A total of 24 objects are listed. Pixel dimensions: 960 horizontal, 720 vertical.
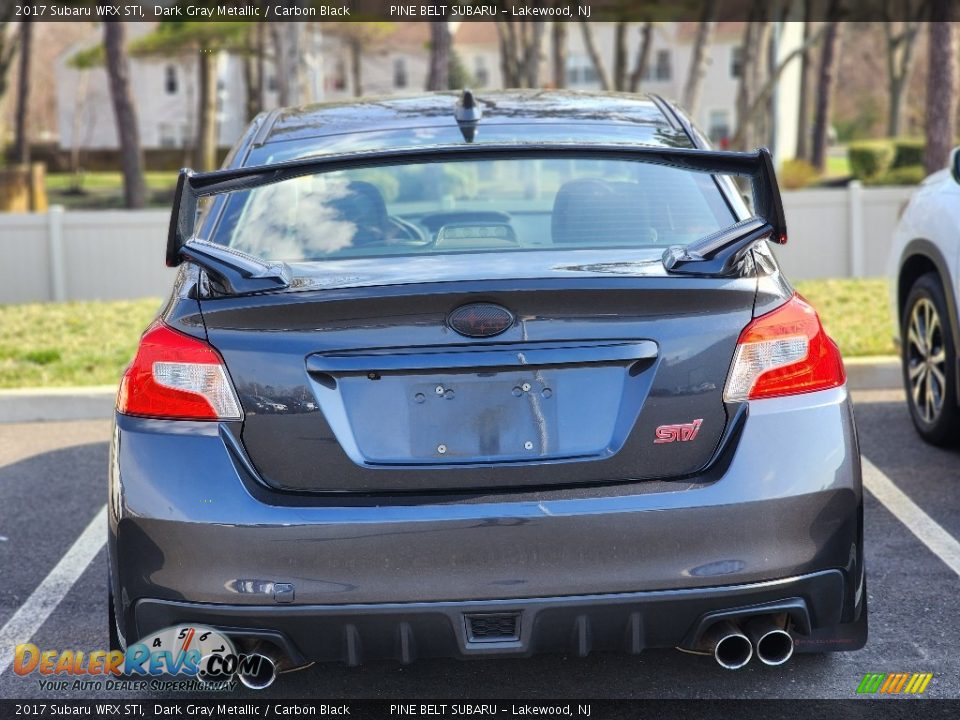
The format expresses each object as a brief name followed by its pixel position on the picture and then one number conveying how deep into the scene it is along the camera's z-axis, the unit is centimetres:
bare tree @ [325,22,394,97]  5141
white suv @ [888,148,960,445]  607
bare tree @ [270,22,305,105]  1833
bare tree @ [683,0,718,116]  2389
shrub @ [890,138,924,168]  3450
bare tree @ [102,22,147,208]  2908
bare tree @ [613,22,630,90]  3859
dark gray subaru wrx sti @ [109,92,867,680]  300
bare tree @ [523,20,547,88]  2563
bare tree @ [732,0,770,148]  3253
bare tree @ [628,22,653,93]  3428
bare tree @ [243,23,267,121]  4103
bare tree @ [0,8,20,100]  3109
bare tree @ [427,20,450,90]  2705
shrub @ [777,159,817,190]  3033
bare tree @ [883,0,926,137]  4547
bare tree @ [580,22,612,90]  2820
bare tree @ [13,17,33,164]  4522
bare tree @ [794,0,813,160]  4279
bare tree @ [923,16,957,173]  1736
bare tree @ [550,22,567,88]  3662
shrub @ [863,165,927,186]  2916
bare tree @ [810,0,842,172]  4044
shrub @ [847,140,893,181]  3534
